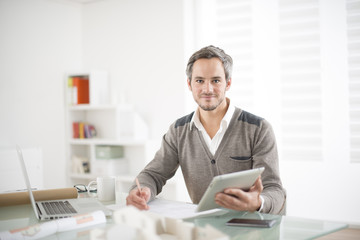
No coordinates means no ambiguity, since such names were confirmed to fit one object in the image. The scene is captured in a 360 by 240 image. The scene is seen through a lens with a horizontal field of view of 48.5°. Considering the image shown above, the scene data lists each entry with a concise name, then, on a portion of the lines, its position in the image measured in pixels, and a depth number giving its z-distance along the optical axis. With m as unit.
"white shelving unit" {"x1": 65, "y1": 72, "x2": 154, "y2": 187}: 4.41
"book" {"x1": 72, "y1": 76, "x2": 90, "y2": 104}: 4.76
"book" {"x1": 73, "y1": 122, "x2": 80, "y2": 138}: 4.89
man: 1.97
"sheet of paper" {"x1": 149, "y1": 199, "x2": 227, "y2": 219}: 1.52
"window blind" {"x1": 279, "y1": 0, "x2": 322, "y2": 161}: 3.72
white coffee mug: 1.89
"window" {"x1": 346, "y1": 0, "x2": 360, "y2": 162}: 3.56
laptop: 1.54
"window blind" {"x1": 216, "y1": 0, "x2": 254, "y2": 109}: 4.00
